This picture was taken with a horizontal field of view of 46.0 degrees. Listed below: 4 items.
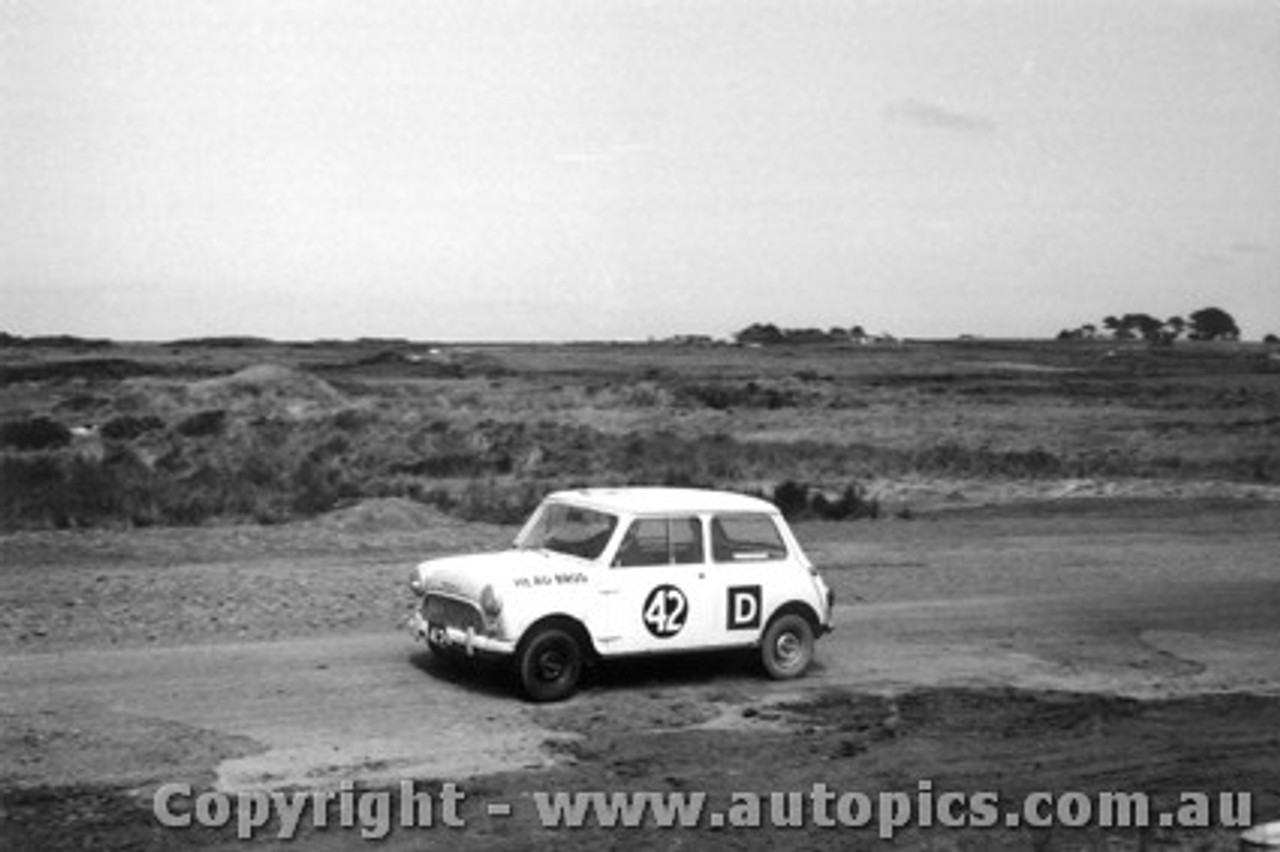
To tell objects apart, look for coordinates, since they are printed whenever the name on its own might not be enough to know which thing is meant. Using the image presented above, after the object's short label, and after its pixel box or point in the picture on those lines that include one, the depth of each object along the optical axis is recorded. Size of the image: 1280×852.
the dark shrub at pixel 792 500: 28.73
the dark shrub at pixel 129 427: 44.84
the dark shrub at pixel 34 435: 41.03
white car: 12.38
